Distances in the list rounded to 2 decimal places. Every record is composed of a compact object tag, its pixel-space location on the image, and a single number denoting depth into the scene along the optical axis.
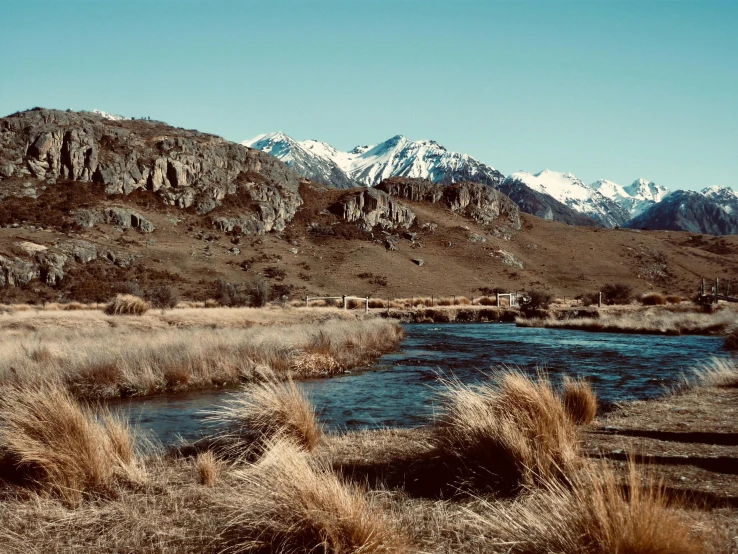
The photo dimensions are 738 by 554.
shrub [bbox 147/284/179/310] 40.41
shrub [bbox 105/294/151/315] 29.78
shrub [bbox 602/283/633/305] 56.12
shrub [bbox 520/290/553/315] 50.00
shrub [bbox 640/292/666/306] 48.88
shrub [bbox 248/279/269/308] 45.97
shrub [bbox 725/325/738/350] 21.64
